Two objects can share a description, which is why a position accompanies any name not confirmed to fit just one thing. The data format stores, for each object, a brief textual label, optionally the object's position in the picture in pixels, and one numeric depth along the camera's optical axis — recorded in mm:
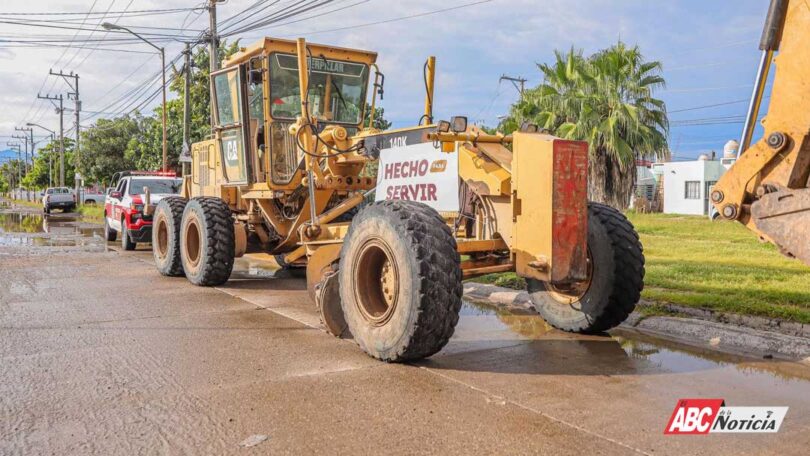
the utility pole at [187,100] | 23970
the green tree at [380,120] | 28944
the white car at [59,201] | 39844
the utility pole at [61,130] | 53750
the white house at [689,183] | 35369
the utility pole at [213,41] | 21312
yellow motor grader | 5277
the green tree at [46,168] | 75250
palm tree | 22844
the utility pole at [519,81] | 47000
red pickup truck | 15164
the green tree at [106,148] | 50344
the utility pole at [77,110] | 45262
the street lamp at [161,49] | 24172
